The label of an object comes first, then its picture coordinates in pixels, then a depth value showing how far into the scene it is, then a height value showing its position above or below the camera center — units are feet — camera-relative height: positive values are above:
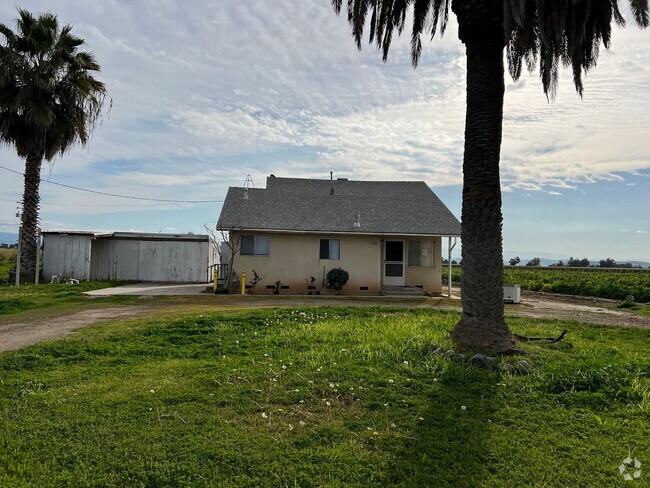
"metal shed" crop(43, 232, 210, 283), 86.48 +1.33
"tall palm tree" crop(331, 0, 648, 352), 25.91 +8.50
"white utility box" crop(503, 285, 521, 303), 62.64 -2.72
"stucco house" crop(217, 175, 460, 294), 67.72 +4.39
